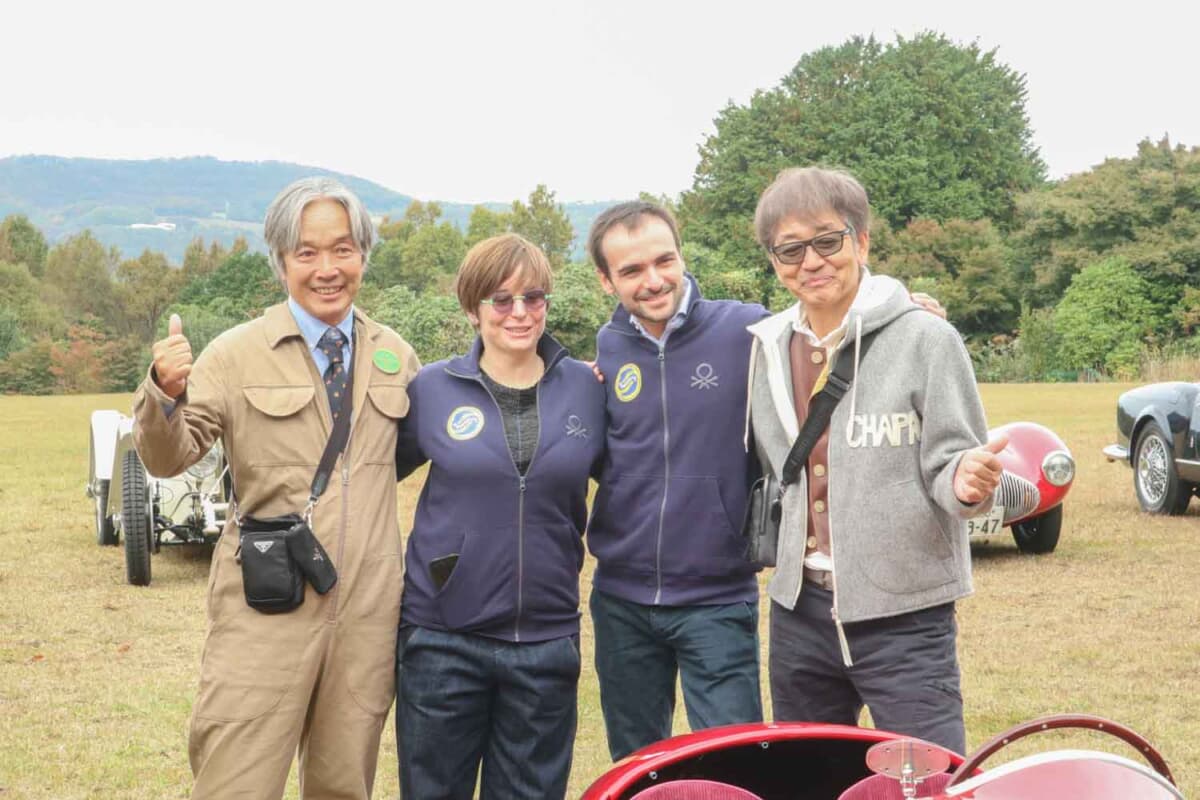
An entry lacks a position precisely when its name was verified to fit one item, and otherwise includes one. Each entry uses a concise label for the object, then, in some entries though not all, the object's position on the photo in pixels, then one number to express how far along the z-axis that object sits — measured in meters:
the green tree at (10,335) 52.81
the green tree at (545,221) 55.66
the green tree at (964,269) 45.19
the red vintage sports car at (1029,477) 9.02
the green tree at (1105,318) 39.44
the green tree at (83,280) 70.81
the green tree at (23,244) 81.75
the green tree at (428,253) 59.78
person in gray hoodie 3.14
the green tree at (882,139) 53.72
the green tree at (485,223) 60.34
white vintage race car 9.28
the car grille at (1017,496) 8.90
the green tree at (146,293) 69.75
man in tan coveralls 3.32
